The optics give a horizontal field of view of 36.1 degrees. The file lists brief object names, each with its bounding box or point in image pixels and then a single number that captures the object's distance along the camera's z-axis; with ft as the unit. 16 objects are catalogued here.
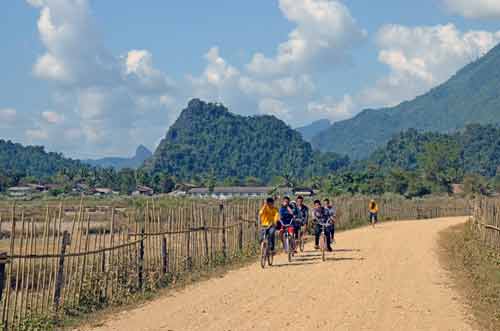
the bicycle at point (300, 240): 74.38
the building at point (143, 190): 326.40
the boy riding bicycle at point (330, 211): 69.57
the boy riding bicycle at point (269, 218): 61.41
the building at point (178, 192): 320.87
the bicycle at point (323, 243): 64.79
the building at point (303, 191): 306.31
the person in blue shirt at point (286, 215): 65.31
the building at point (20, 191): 292.61
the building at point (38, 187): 313.30
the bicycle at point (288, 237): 63.72
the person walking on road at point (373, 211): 124.26
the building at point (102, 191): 323.68
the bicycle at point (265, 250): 59.57
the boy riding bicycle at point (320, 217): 68.64
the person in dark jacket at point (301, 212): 70.08
